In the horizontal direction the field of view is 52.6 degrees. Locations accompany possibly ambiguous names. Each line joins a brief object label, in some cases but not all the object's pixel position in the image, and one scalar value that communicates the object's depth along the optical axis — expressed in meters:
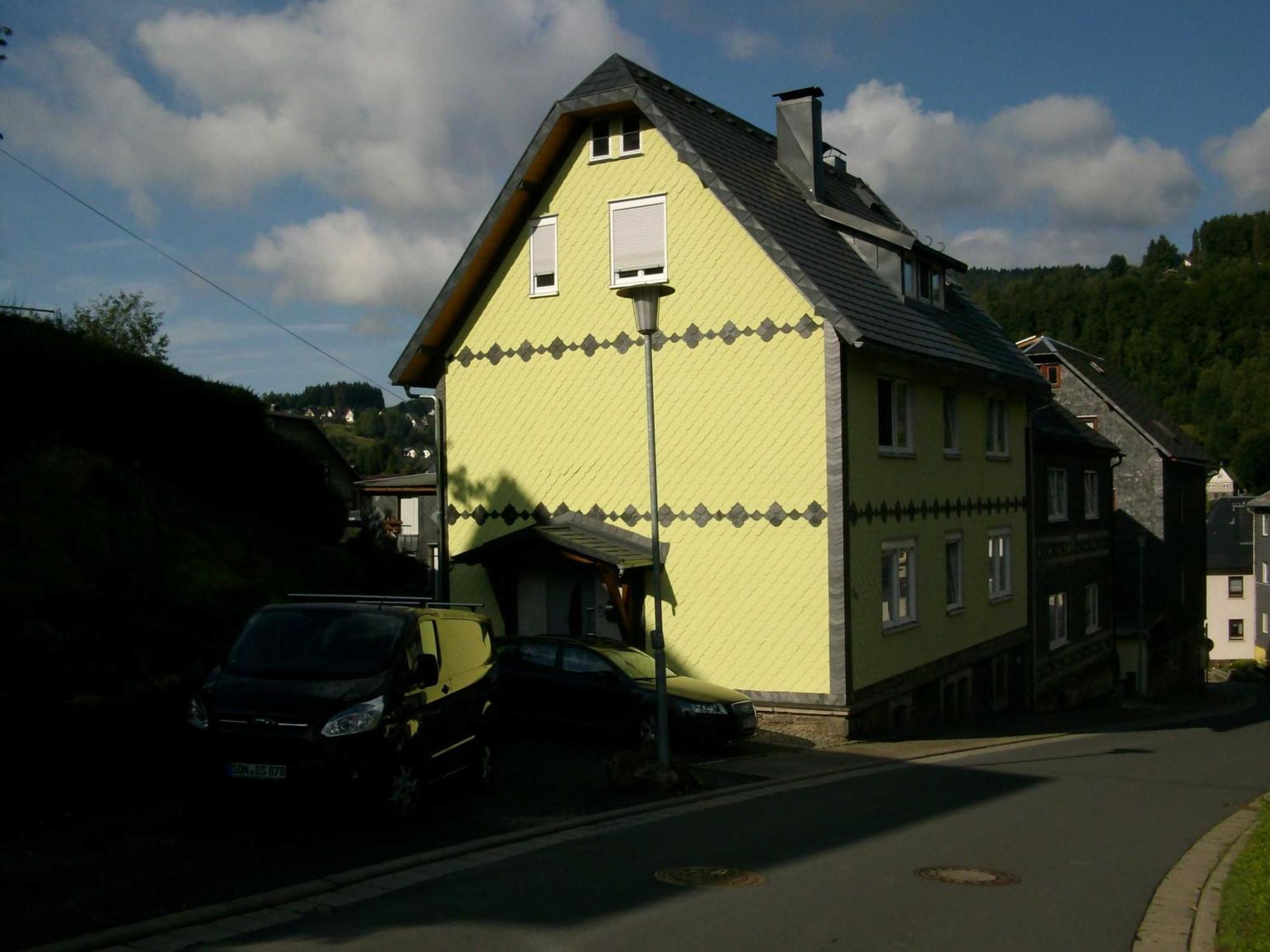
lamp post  13.91
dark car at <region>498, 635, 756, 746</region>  17.33
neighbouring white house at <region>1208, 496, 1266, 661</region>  80.56
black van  10.44
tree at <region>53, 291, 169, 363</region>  48.42
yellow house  20.25
